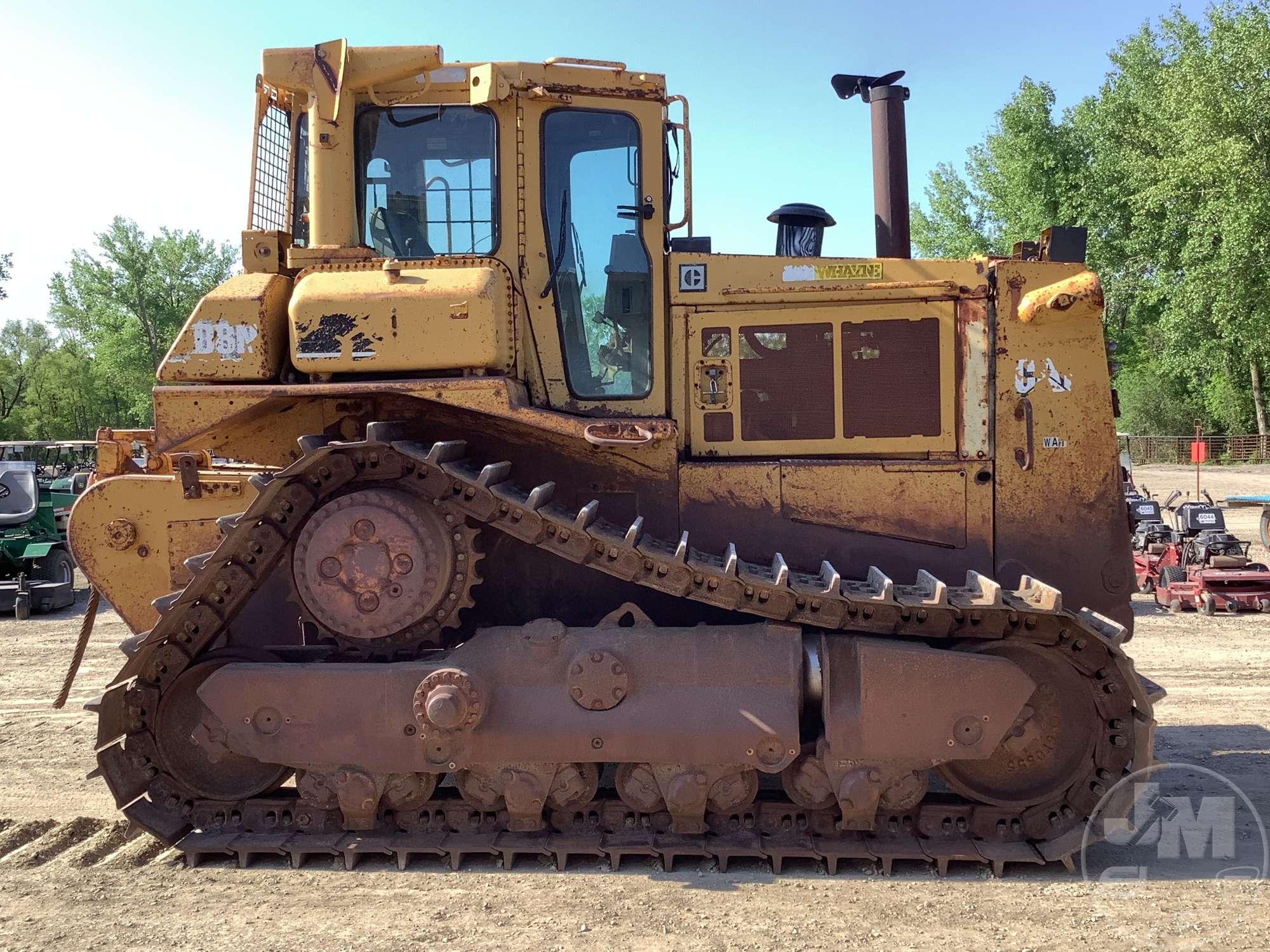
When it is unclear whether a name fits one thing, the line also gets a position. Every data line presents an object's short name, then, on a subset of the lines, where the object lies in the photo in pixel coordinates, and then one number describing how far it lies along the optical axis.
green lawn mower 12.98
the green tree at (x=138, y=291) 52.12
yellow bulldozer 4.75
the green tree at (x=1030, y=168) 36.50
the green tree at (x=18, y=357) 60.03
